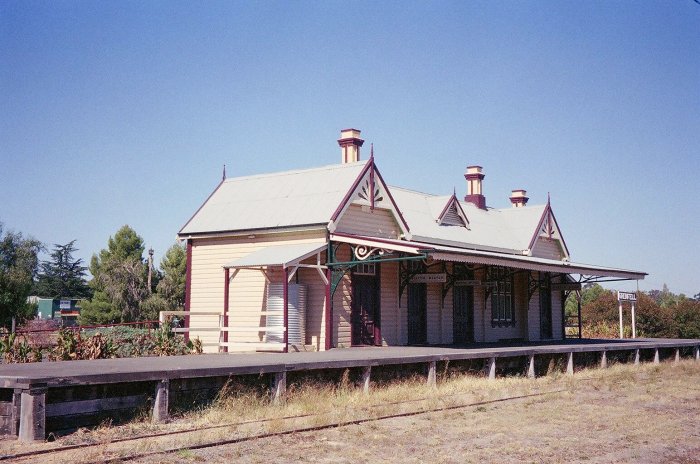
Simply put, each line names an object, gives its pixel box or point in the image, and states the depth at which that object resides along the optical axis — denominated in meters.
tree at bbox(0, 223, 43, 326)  42.66
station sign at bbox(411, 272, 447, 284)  22.50
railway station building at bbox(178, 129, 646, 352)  20.00
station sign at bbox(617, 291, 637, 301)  30.81
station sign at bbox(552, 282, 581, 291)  30.58
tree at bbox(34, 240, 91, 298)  83.56
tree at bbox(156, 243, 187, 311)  50.59
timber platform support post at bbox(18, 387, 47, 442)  9.86
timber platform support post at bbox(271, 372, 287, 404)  13.66
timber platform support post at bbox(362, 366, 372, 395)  15.55
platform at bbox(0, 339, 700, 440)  10.03
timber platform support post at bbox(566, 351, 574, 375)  22.22
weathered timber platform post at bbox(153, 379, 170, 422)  11.62
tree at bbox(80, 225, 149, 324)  52.09
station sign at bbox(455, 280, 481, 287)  24.61
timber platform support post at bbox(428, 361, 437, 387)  17.08
